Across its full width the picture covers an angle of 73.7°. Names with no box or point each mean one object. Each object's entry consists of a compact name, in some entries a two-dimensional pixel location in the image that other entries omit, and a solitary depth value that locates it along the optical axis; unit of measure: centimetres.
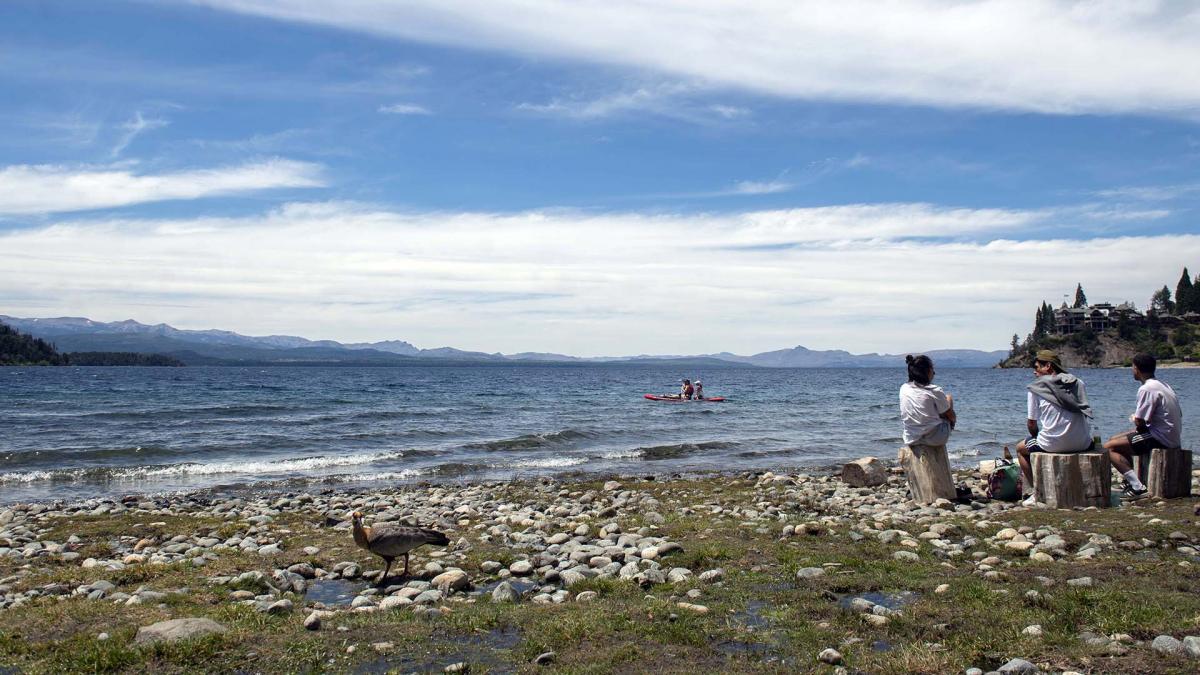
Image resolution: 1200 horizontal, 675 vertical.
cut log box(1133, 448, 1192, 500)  1352
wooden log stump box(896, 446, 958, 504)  1432
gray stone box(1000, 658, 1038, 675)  576
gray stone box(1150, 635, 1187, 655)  598
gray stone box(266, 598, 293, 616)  807
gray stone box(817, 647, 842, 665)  629
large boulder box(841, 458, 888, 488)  1909
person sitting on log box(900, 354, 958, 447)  1377
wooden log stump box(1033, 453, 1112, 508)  1300
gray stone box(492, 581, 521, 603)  850
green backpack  1444
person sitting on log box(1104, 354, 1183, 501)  1347
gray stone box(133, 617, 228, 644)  698
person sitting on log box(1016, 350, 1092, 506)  1295
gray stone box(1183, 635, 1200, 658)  589
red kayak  6238
